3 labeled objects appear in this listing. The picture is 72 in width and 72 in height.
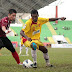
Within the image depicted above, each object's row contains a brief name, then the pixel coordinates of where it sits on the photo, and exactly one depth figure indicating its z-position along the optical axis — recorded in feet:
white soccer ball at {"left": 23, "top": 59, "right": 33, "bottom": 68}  48.60
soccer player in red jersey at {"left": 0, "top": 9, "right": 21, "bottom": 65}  48.83
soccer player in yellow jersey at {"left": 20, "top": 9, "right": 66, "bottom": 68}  48.26
